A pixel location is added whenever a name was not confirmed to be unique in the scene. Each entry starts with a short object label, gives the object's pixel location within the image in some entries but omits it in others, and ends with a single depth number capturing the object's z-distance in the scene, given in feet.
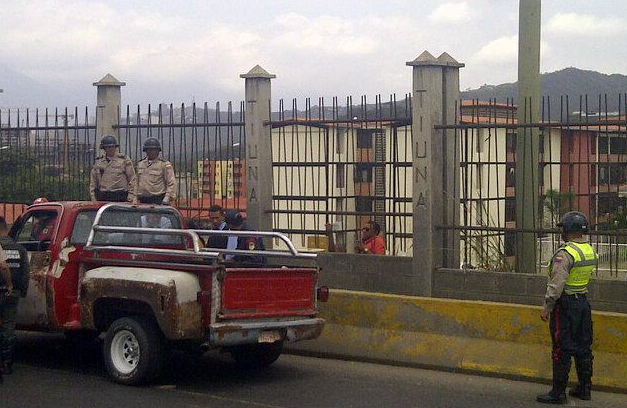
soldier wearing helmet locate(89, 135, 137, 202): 43.68
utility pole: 38.83
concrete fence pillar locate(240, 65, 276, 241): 45.34
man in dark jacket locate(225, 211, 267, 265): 36.81
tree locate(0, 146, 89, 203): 53.62
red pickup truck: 28.43
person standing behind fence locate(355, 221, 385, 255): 45.65
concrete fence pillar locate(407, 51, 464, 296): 40.14
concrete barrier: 30.60
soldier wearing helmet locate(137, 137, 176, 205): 42.57
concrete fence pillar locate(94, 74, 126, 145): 50.90
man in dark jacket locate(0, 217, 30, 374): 30.86
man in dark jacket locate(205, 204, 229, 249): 36.55
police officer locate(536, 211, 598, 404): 27.89
